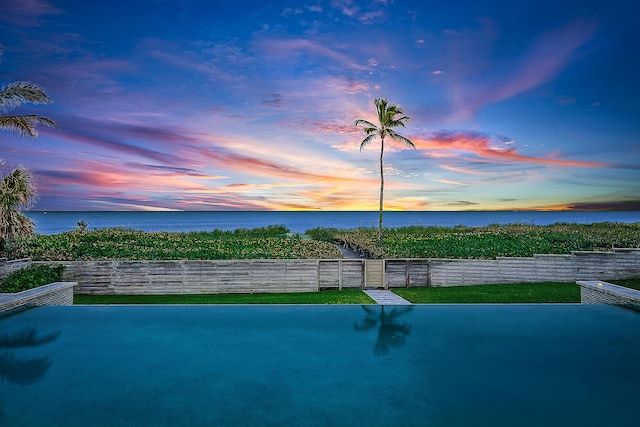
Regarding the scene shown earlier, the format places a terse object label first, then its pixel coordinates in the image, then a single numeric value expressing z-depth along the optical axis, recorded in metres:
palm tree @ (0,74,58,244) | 9.62
